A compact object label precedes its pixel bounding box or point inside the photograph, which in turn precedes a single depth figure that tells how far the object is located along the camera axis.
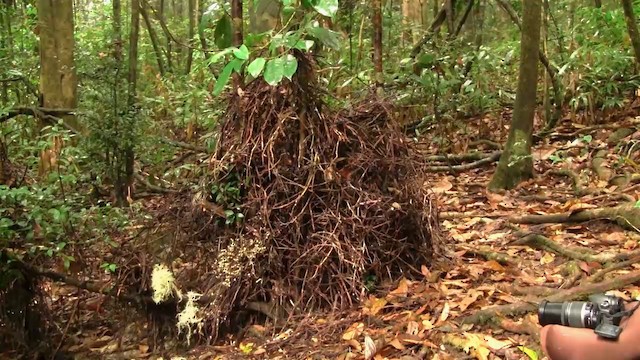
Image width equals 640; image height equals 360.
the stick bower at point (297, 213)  4.53
